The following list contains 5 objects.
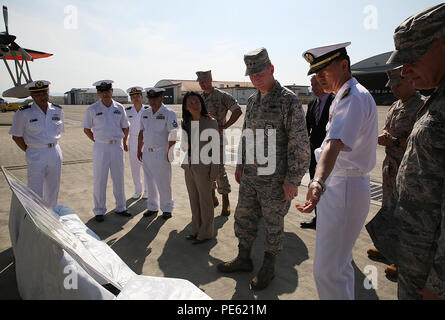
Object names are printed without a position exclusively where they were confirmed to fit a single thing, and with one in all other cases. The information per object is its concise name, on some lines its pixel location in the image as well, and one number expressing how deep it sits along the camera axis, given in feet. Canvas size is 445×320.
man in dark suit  12.72
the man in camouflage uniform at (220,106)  14.93
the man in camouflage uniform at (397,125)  9.69
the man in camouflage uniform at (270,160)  8.19
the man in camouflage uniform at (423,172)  3.66
